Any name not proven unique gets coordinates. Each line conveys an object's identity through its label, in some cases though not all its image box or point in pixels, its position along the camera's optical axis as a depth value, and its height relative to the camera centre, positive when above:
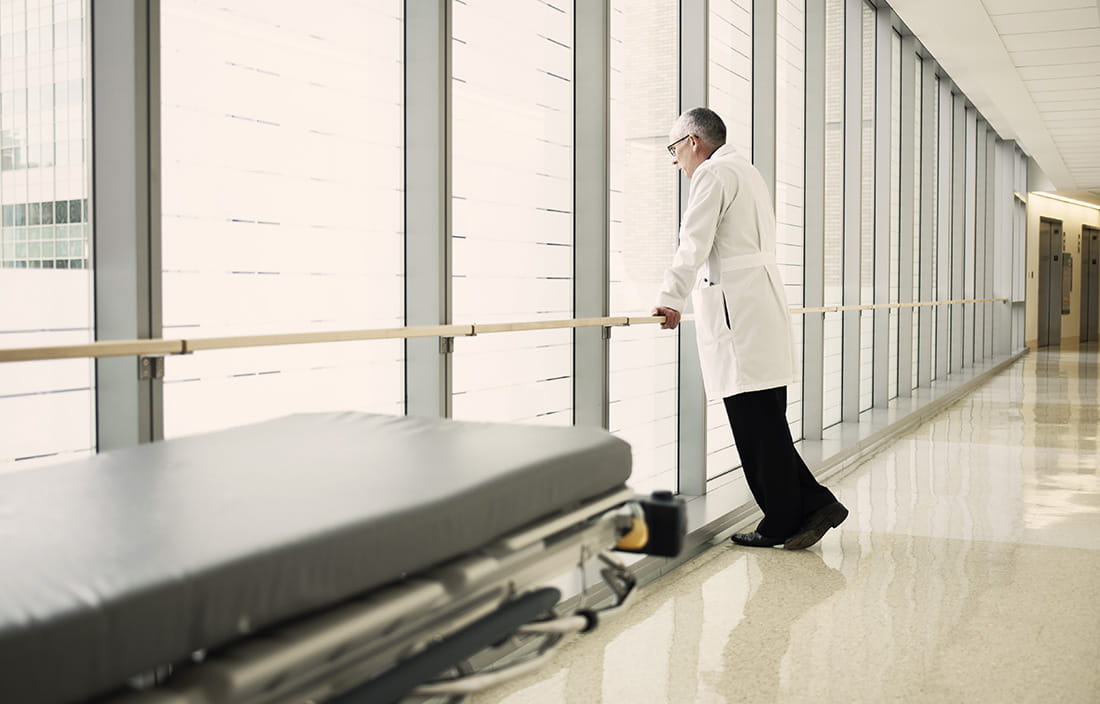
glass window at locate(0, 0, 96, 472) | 1.94 +0.09
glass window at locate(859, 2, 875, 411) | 8.08 +0.77
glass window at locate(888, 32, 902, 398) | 9.03 +0.89
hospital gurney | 0.90 -0.25
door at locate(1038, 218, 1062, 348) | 19.69 +0.64
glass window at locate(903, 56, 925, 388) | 10.00 +1.07
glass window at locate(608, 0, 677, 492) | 4.11 +0.40
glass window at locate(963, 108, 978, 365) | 12.94 +1.09
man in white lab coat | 3.73 +0.02
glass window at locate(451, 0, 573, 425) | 3.17 +0.37
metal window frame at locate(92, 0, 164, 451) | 1.99 +0.22
